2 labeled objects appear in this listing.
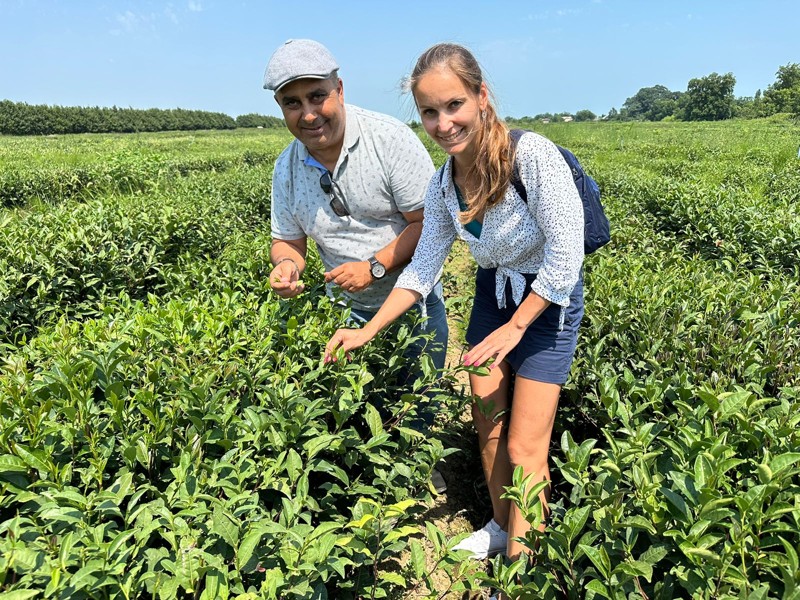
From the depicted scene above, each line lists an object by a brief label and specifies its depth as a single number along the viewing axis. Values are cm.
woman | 172
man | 205
